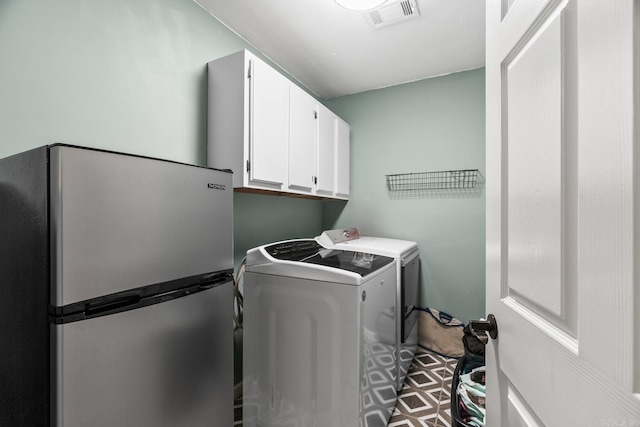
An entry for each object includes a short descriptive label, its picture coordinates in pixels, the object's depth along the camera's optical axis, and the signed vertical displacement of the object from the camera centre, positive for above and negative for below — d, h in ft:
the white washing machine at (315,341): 4.63 -2.25
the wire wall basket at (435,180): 8.48 +1.02
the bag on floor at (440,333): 8.25 -3.58
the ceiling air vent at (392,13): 5.65 +4.15
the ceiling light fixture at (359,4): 5.28 +3.92
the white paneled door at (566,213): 1.14 +0.00
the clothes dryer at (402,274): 6.72 -1.60
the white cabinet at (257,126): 5.47 +1.84
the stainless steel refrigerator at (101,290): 2.41 -0.75
